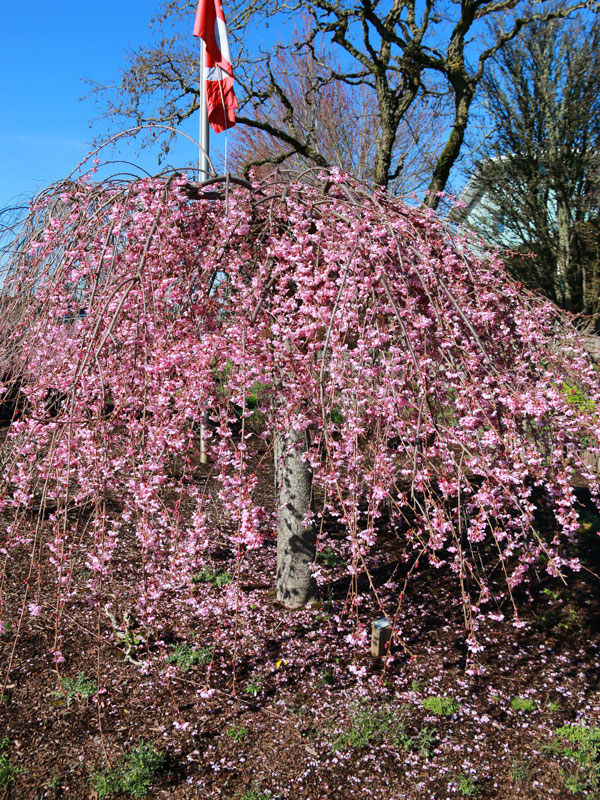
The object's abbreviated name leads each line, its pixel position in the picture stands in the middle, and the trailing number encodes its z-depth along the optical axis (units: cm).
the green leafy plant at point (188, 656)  317
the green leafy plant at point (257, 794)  238
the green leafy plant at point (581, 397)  268
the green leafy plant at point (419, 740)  265
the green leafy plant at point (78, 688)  296
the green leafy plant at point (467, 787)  244
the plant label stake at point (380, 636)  323
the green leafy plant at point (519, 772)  252
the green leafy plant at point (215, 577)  402
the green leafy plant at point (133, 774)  242
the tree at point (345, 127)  1280
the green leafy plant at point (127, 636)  335
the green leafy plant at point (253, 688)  304
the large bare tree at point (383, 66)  598
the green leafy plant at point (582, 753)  246
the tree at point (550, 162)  988
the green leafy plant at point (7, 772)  248
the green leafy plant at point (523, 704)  297
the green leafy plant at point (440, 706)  289
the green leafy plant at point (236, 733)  273
